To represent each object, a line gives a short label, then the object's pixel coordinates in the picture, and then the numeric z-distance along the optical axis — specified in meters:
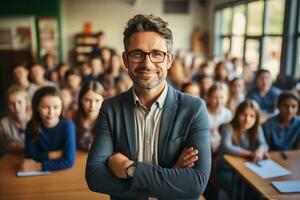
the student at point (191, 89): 3.43
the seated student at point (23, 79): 3.98
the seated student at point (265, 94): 4.32
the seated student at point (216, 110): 3.23
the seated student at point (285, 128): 2.86
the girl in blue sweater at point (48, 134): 2.17
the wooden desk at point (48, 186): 1.77
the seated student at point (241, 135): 2.60
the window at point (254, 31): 5.94
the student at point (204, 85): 4.15
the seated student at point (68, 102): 3.56
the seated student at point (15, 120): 2.70
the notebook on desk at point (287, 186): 1.83
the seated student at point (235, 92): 4.09
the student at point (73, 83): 4.34
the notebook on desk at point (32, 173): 2.03
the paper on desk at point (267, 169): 2.08
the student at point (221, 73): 4.94
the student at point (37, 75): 4.16
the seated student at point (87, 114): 2.62
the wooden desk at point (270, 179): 1.79
